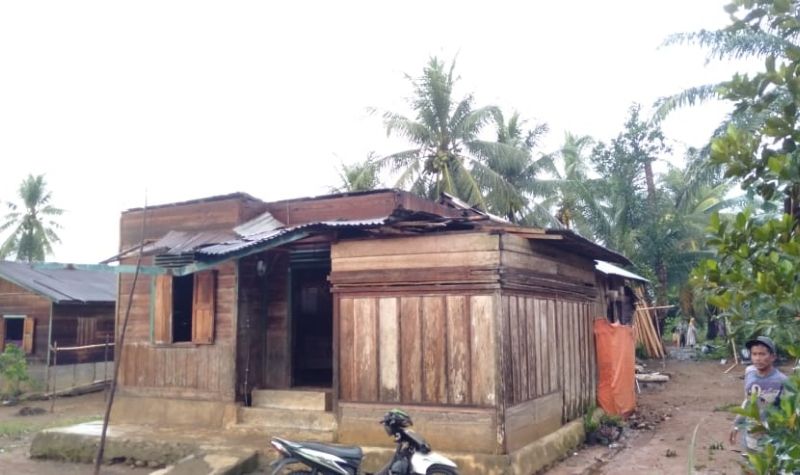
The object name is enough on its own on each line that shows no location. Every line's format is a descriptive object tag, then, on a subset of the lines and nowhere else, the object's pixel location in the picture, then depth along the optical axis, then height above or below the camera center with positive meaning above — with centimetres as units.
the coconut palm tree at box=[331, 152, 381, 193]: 2214 +488
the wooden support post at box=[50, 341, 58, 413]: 1607 -203
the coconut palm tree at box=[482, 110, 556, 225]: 2203 +525
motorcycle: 633 -143
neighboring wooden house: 1880 +12
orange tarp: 1123 -103
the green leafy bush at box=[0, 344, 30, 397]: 1673 -133
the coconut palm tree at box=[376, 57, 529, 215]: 2191 +583
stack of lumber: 2164 -82
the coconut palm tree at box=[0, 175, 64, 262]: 3319 +484
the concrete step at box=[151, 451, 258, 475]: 777 -184
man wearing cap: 496 -54
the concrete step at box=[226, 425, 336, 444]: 874 -168
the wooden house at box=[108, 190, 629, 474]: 778 -6
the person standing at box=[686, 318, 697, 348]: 2448 -98
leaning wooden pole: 538 -85
